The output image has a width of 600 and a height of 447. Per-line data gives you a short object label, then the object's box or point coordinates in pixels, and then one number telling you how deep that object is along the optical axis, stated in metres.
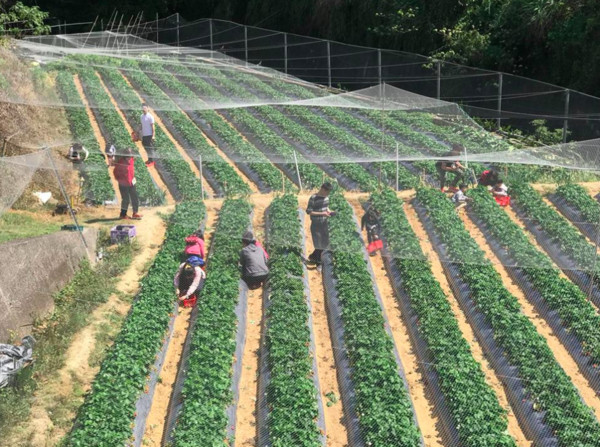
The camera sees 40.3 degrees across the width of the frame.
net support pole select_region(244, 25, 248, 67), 31.95
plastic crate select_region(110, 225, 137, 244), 15.91
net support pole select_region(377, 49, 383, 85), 27.69
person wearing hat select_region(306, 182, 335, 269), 14.09
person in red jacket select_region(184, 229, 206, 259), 14.31
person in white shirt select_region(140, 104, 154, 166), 19.45
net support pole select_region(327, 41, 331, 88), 28.95
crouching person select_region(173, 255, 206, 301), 13.81
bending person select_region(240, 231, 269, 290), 14.29
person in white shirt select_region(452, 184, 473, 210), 15.28
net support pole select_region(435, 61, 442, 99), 26.31
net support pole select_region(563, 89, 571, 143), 22.47
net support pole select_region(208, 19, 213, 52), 33.19
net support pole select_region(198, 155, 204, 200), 16.92
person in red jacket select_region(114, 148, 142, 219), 16.09
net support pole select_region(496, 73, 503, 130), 24.28
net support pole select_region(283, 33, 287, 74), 30.56
